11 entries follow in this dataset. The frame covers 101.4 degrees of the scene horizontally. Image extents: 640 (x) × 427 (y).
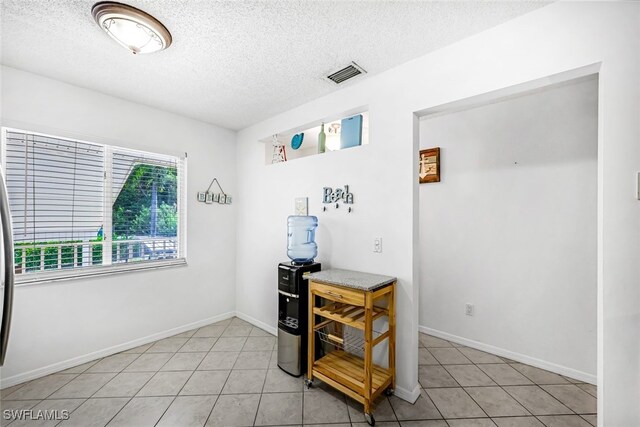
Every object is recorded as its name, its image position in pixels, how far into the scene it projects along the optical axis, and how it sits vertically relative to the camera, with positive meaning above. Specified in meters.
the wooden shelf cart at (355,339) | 1.74 -0.96
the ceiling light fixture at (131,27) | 1.48 +1.14
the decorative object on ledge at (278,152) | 3.17 +0.75
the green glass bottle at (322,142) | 2.71 +0.74
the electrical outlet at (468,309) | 2.73 -0.99
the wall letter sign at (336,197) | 2.37 +0.16
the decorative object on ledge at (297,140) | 3.12 +0.89
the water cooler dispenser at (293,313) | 2.23 -0.89
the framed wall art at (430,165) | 2.97 +0.57
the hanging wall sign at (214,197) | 3.29 +0.21
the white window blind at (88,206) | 2.17 +0.06
